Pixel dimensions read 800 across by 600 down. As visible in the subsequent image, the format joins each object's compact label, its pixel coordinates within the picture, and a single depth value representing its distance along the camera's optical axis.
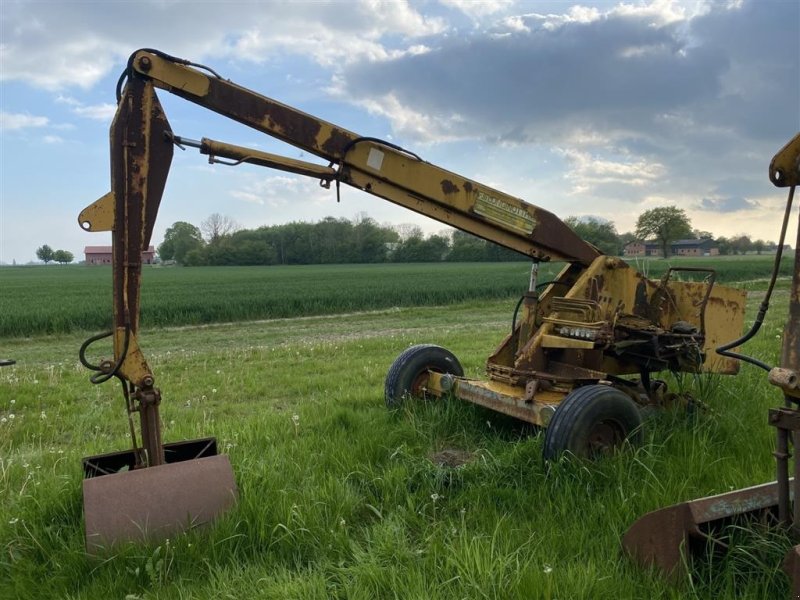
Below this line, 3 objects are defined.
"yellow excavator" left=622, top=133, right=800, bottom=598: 2.34
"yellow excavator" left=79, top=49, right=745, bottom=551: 3.57
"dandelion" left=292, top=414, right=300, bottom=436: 5.12
